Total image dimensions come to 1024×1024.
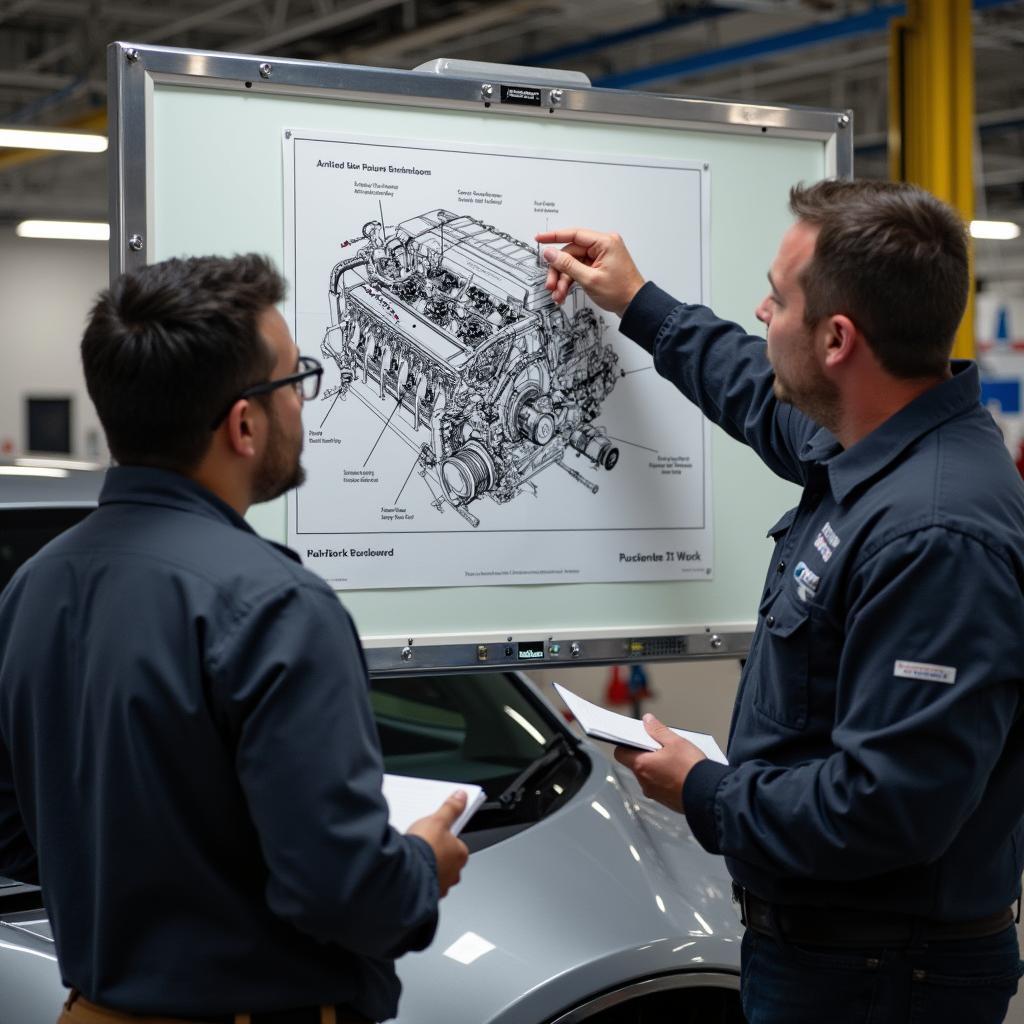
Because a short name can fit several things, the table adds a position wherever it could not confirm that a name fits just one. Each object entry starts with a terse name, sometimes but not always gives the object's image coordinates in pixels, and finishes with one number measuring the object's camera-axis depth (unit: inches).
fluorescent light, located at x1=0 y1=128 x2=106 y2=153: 289.4
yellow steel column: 213.9
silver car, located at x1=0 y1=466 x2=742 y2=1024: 85.1
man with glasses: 51.5
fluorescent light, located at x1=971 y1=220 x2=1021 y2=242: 413.9
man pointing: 60.1
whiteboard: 82.1
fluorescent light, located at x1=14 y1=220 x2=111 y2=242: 415.2
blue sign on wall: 567.5
